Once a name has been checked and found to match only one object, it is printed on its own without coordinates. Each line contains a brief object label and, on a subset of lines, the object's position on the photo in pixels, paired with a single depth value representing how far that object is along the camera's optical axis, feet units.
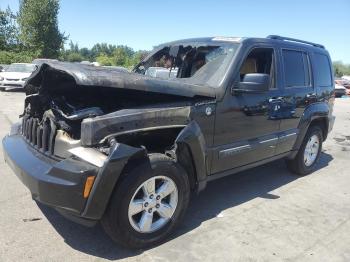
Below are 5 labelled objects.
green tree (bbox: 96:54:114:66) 252.01
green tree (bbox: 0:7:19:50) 137.39
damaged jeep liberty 10.61
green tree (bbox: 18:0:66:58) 129.70
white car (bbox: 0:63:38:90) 68.59
